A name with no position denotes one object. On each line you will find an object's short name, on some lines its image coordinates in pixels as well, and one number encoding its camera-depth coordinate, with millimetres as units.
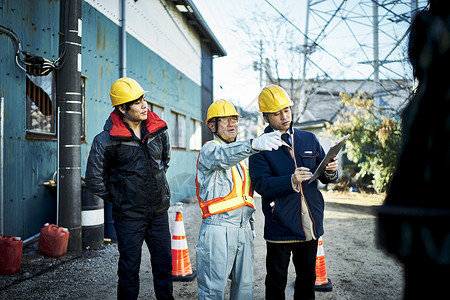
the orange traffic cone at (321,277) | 4145
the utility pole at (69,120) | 5602
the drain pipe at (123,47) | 8516
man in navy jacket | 2789
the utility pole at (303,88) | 18812
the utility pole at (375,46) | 15398
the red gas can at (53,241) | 5191
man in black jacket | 3299
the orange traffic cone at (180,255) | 4559
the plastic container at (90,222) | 5797
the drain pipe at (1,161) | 5156
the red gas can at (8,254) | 4523
